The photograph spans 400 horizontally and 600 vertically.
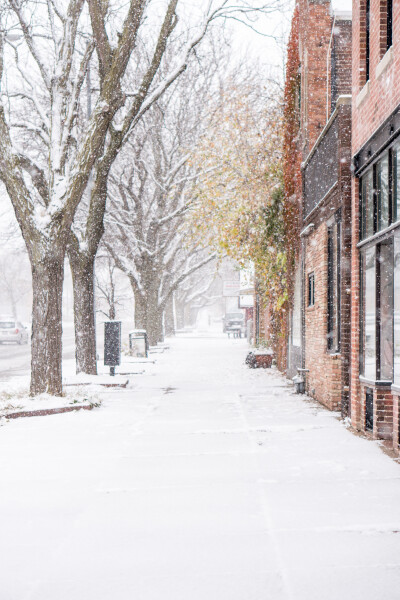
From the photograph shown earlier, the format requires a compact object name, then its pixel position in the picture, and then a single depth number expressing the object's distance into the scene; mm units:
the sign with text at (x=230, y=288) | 57519
